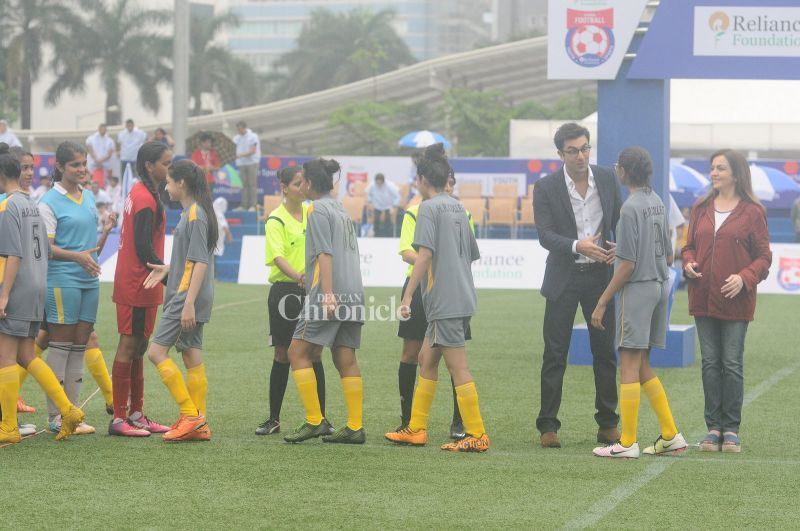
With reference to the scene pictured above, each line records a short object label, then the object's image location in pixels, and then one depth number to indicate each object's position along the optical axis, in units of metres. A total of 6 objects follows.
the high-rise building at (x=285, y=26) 158.75
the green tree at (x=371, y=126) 56.84
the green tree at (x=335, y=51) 91.50
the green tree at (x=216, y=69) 74.19
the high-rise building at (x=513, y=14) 167.64
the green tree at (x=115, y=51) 65.88
